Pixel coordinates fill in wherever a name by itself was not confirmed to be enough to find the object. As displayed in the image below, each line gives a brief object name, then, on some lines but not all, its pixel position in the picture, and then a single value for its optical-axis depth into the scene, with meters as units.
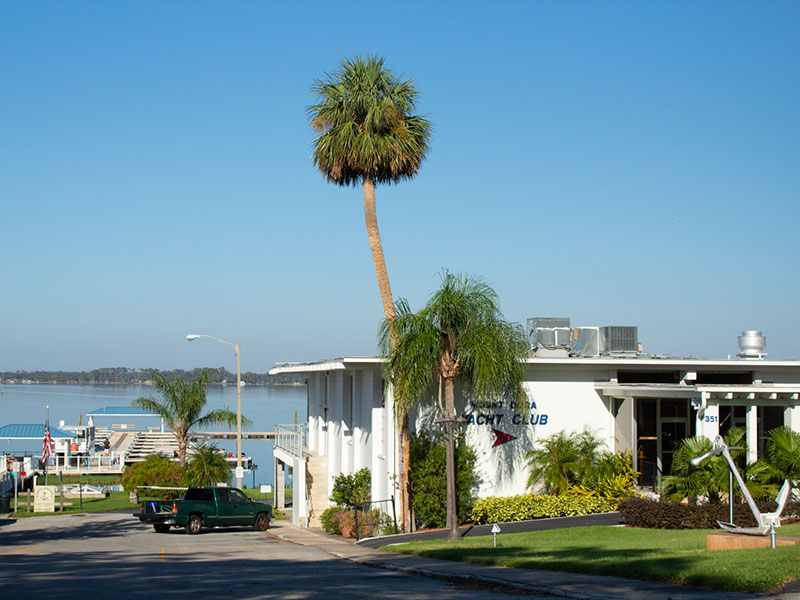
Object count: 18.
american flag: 45.25
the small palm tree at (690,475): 21.16
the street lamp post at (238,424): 38.81
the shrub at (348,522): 26.05
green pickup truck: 29.86
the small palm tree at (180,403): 44.59
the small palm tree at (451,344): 22.80
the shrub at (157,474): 44.16
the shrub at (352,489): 28.08
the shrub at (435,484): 24.30
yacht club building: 25.31
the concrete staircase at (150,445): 78.00
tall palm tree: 26.64
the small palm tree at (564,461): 25.00
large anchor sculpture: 15.34
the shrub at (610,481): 24.66
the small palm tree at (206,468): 40.78
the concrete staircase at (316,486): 33.12
